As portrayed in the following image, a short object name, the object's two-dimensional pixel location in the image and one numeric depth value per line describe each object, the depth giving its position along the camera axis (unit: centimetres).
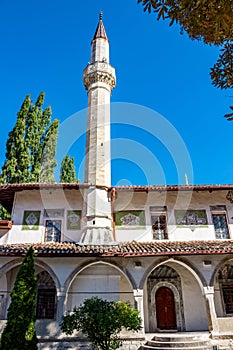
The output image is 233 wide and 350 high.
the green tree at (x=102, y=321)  719
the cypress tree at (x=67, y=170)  2067
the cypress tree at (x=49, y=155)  1730
